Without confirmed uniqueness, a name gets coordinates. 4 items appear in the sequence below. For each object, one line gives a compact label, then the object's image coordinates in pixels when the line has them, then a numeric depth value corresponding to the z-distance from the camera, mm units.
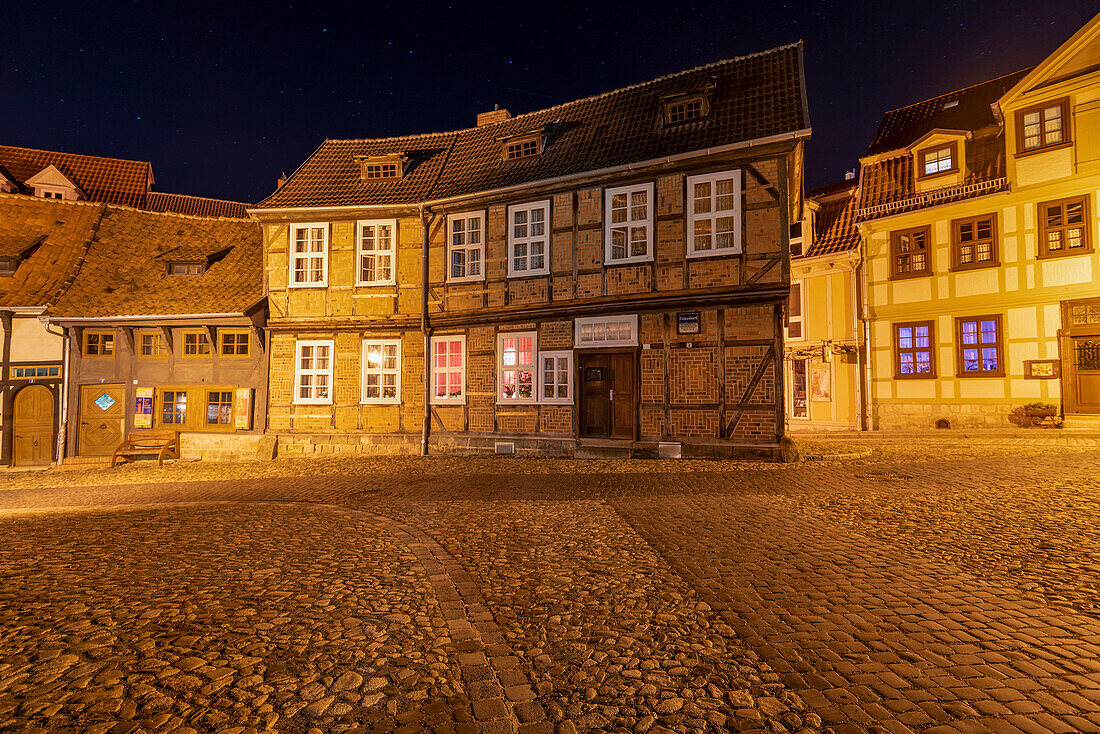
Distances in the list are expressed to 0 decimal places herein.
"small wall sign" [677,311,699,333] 13500
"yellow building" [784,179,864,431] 21828
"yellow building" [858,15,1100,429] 16578
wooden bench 16269
